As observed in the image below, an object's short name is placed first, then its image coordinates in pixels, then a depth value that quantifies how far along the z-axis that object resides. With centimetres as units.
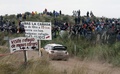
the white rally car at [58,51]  2870
